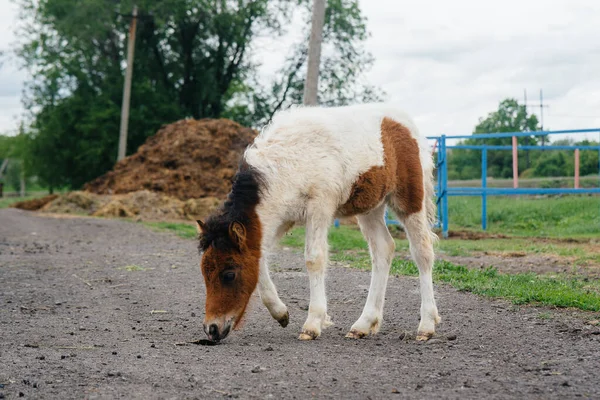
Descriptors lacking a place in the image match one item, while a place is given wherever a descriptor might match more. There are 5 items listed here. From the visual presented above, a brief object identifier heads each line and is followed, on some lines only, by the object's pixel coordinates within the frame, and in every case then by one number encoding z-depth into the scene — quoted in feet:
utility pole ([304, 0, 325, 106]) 58.54
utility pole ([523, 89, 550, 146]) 79.91
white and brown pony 19.03
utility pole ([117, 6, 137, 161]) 115.65
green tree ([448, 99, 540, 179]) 73.77
